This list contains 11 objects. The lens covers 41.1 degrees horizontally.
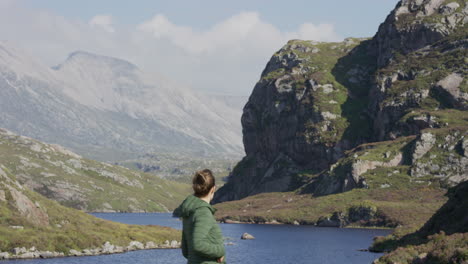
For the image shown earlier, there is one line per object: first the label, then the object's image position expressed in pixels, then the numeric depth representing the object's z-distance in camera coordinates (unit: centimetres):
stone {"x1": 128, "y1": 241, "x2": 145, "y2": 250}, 15338
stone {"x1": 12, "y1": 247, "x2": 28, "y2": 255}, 11856
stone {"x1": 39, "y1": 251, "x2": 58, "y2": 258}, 12274
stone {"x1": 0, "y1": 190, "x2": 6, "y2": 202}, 13625
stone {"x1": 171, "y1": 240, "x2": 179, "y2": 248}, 16739
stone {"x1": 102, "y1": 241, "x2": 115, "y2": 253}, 14025
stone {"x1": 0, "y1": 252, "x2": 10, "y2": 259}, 11688
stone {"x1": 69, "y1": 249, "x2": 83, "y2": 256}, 13000
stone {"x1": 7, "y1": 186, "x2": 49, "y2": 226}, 13750
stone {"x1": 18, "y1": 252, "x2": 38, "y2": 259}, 11894
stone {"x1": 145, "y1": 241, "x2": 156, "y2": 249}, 15876
